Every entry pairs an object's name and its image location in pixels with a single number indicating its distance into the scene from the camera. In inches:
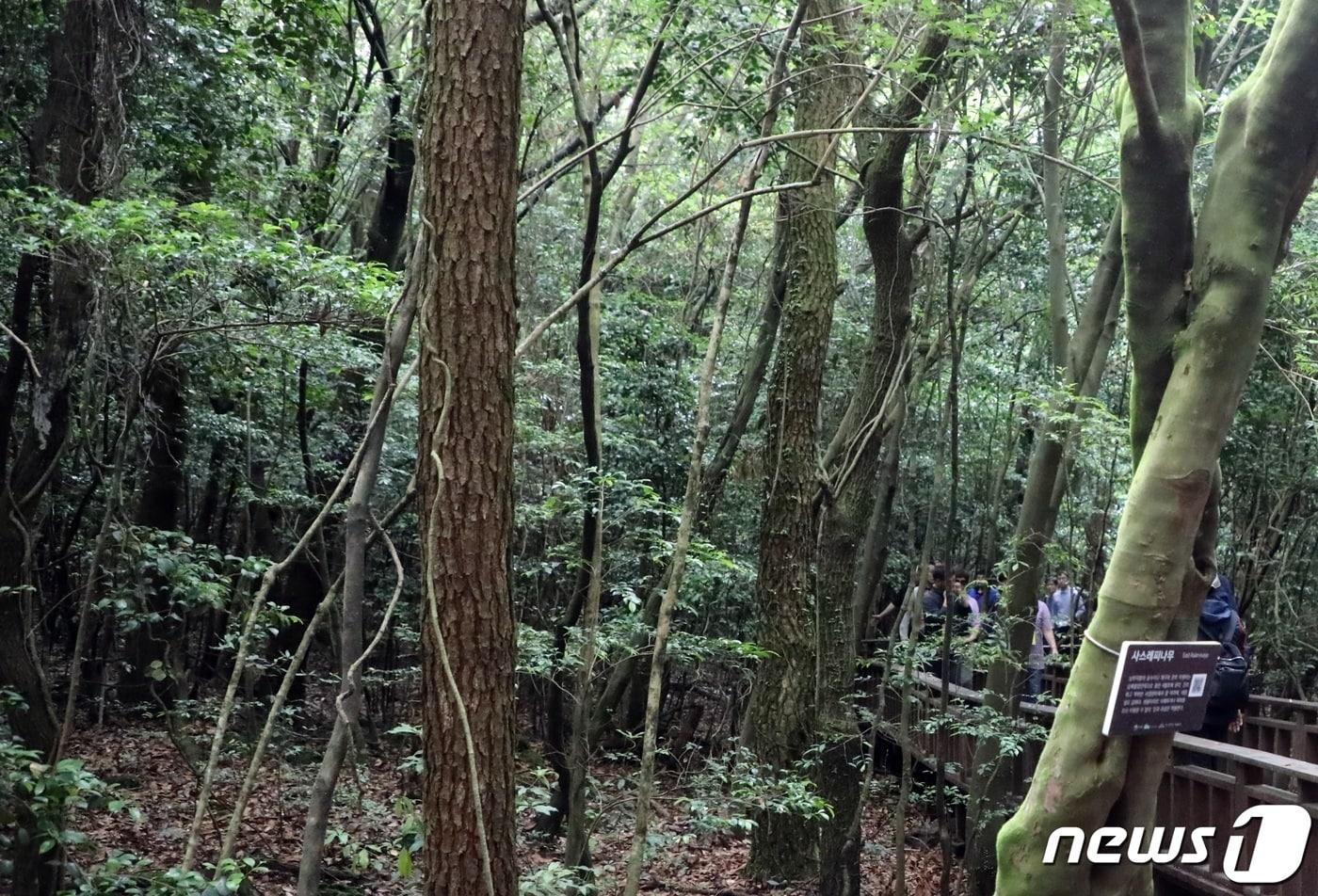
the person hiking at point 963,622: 301.1
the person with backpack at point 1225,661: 241.0
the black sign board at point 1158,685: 128.1
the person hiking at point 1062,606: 471.2
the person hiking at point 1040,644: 365.1
